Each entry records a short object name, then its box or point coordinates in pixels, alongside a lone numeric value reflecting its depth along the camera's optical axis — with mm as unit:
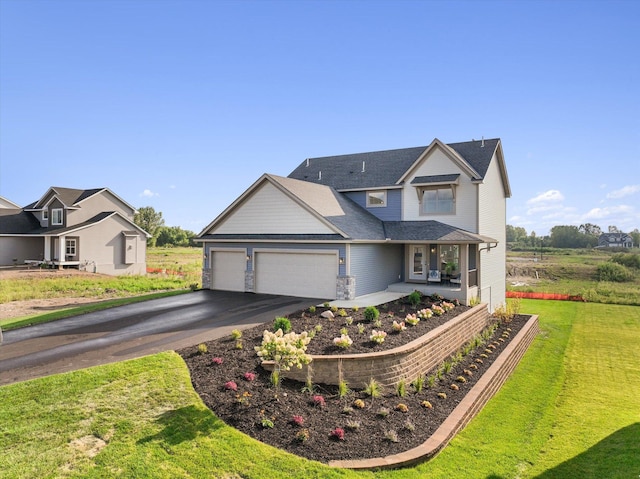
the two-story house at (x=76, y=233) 34406
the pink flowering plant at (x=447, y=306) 15742
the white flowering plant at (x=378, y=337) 10164
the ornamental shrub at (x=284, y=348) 7574
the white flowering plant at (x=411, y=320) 12555
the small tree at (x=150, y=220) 85562
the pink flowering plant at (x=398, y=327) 11523
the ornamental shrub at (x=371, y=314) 12633
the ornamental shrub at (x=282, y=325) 10867
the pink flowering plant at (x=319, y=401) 7804
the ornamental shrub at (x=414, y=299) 15898
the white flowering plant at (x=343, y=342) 9727
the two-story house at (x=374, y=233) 18094
